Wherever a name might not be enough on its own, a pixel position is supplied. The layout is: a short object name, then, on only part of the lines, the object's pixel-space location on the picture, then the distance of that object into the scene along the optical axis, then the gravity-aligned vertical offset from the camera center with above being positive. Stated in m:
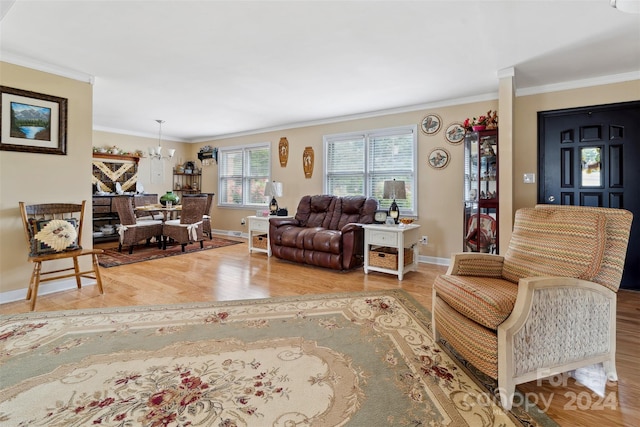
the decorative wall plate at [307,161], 5.72 +1.05
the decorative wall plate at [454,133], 4.26 +1.18
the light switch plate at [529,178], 3.76 +0.48
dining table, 5.71 +0.16
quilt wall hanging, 6.26 +0.90
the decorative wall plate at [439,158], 4.38 +0.85
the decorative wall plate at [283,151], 6.06 +1.32
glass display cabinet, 3.58 +0.29
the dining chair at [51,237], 2.81 -0.19
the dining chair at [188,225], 5.29 -0.15
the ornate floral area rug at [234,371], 1.43 -0.90
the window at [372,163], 4.74 +0.90
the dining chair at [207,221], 5.87 -0.09
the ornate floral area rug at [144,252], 4.55 -0.61
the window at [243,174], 6.60 +0.97
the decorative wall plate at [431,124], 4.43 +1.36
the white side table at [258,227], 5.02 -0.17
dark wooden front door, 3.30 +0.65
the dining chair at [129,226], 5.09 -0.16
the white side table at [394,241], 3.70 -0.31
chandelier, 6.06 +1.31
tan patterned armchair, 1.51 -0.45
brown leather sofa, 3.99 -0.21
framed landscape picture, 2.90 +0.95
